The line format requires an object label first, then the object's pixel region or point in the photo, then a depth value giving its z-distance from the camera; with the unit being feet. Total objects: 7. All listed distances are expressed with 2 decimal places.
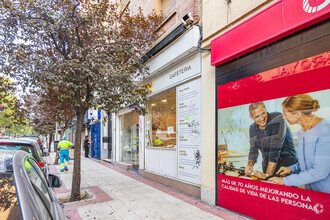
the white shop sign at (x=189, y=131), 19.49
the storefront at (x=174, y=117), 19.94
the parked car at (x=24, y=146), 15.33
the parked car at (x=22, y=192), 4.80
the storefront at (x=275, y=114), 10.80
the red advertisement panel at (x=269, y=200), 10.69
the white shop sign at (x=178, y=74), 20.21
